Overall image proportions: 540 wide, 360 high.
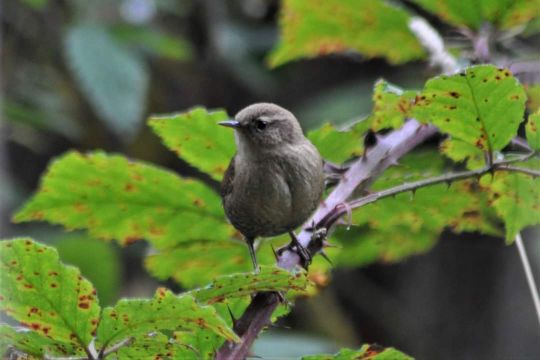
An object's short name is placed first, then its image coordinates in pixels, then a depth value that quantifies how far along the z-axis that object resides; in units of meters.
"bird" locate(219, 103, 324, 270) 3.84
